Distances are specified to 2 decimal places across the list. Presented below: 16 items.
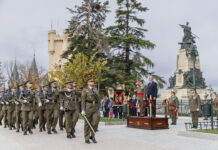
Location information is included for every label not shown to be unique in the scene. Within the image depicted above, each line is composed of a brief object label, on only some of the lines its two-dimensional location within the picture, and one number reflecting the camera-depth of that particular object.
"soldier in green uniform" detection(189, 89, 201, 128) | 12.84
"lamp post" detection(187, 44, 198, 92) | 14.30
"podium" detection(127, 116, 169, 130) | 12.68
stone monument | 30.95
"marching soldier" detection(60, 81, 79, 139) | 10.14
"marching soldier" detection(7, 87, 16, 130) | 13.88
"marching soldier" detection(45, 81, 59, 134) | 11.60
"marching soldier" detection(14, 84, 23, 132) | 12.44
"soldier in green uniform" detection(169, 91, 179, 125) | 15.66
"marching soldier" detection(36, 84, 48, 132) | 12.52
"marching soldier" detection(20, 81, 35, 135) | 11.44
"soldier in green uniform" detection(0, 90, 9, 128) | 14.93
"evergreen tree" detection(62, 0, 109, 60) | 28.02
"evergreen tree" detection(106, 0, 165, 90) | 27.59
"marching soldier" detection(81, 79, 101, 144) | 8.74
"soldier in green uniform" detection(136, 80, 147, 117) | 14.49
